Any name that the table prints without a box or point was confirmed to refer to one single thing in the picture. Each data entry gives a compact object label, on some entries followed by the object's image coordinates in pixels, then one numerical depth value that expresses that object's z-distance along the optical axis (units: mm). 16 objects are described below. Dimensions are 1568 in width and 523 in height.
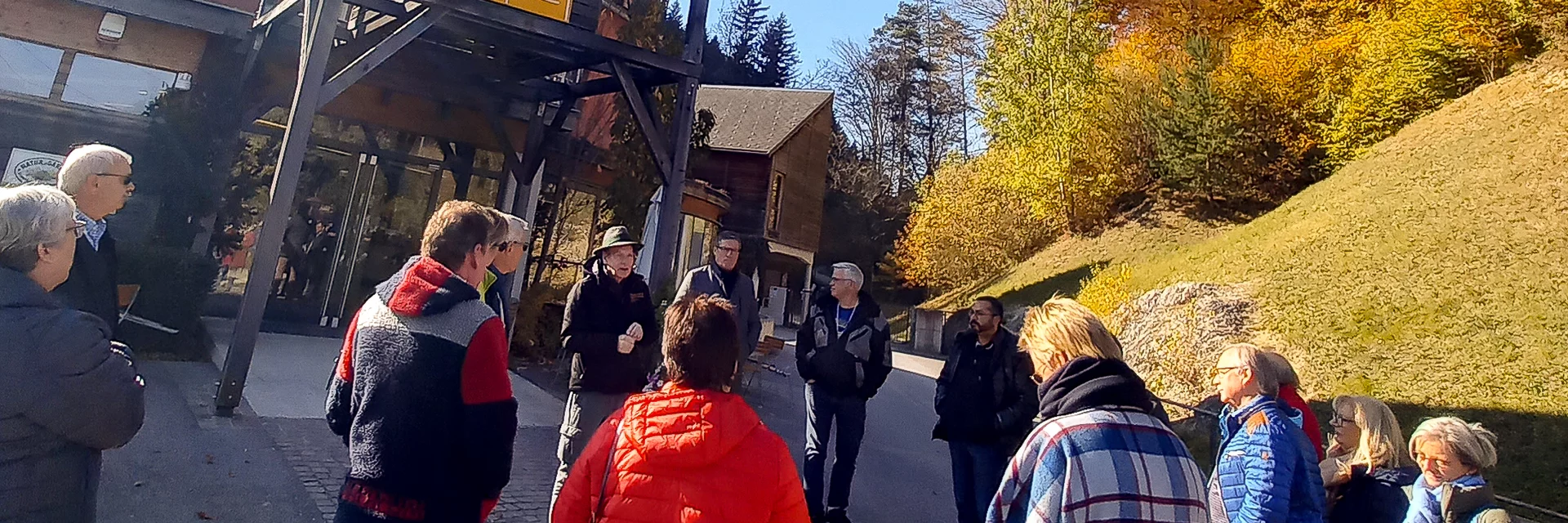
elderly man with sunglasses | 2756
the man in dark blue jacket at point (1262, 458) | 2682
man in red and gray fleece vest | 2143
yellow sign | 7633
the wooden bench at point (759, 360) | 9796
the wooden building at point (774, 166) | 25266
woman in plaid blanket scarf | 2033
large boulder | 11164
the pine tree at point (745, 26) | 46750
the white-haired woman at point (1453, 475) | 3002
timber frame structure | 5879
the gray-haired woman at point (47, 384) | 1833
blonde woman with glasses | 3174
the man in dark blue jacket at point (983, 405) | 4480
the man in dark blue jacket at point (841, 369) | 4824
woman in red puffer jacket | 2014
